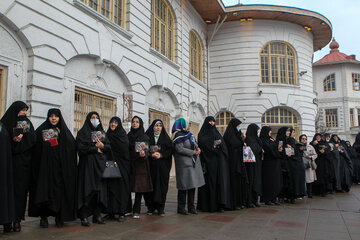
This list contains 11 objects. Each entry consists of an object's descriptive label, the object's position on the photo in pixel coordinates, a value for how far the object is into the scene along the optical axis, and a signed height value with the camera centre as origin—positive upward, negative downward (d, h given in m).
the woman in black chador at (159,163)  6.00 -0.14
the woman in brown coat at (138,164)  5.75 -0.15
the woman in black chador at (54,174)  4.77 -0.27
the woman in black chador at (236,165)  6.79 -0.20
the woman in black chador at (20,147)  4.56 +0.12
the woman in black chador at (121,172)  5.41 -0.28
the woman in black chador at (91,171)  5.01 -0.24
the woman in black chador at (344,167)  10.16 -0.37
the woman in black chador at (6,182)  4.21 -0.35
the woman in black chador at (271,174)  7.43 -0.43
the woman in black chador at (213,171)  6.46 -0.31
